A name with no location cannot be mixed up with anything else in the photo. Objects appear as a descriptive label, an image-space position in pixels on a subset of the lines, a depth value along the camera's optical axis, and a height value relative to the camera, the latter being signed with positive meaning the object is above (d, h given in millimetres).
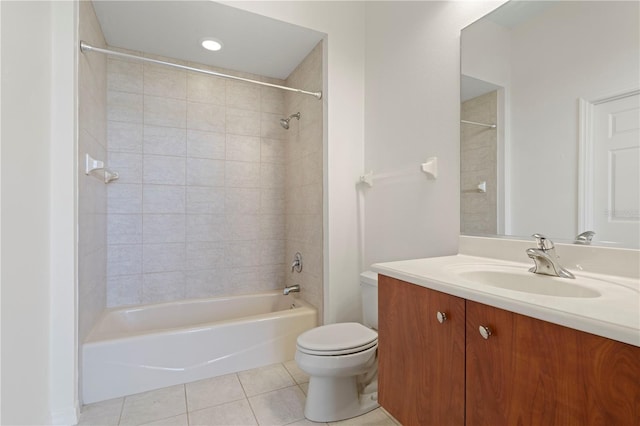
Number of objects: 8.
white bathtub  1673 -859
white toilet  1426 -768
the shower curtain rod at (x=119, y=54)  1572 +890
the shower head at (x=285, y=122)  2642 +828
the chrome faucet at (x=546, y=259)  977 -160
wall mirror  945 +350
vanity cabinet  559 -376
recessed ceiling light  2201 +1294
